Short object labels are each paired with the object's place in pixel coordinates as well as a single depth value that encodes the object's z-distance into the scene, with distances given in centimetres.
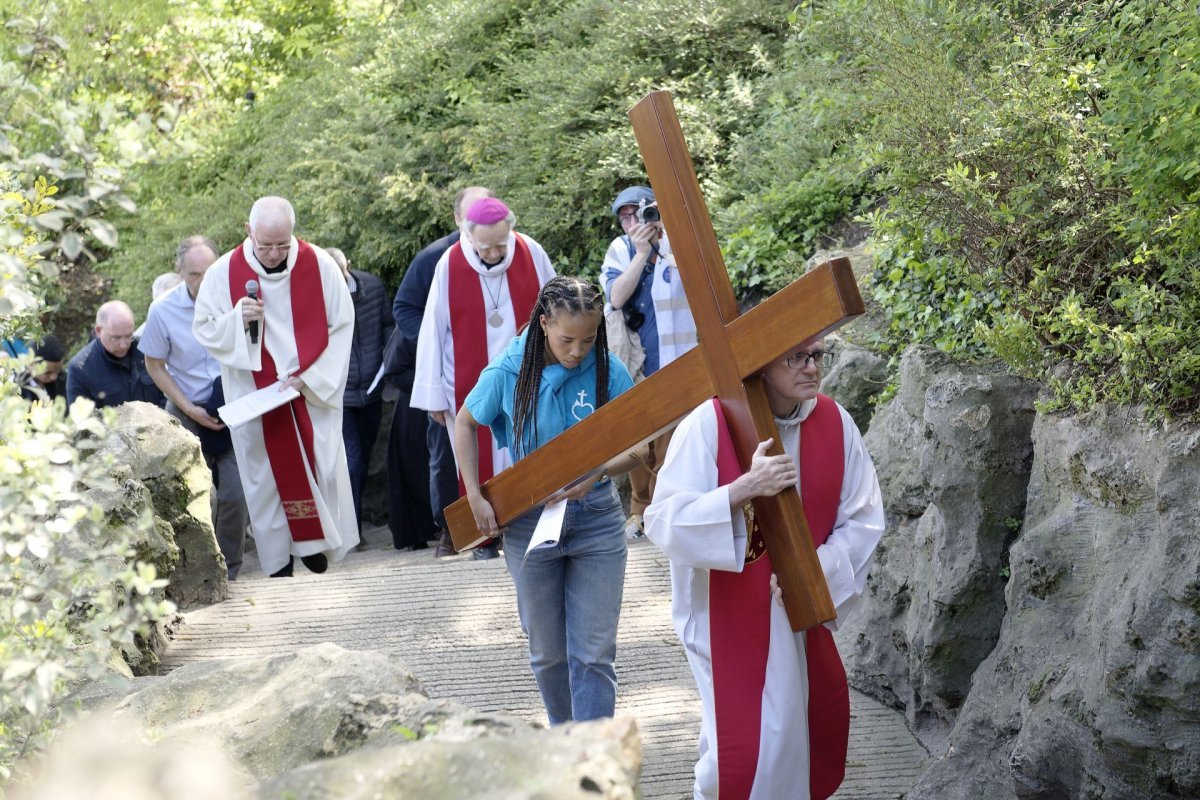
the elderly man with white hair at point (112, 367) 941
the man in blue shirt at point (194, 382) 902
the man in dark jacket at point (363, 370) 1053
